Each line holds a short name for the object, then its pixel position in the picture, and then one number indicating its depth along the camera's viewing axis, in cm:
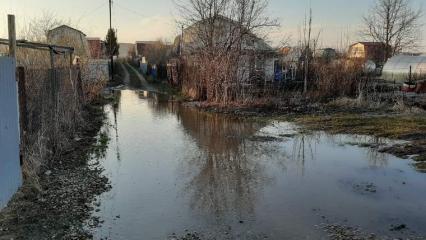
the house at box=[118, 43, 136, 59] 10715
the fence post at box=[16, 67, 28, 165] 771
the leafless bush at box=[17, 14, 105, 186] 837
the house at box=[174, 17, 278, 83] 2328
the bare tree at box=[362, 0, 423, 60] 4916
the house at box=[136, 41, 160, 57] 10149
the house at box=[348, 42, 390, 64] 5078
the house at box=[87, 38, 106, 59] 3097
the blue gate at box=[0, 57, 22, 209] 636
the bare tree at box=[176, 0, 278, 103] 2216
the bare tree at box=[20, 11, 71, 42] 1877
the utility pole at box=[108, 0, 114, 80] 4791
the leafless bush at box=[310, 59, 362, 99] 2292
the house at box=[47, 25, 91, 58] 2342
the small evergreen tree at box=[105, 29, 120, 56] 5838
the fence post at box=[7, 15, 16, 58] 732
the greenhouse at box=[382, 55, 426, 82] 3195
